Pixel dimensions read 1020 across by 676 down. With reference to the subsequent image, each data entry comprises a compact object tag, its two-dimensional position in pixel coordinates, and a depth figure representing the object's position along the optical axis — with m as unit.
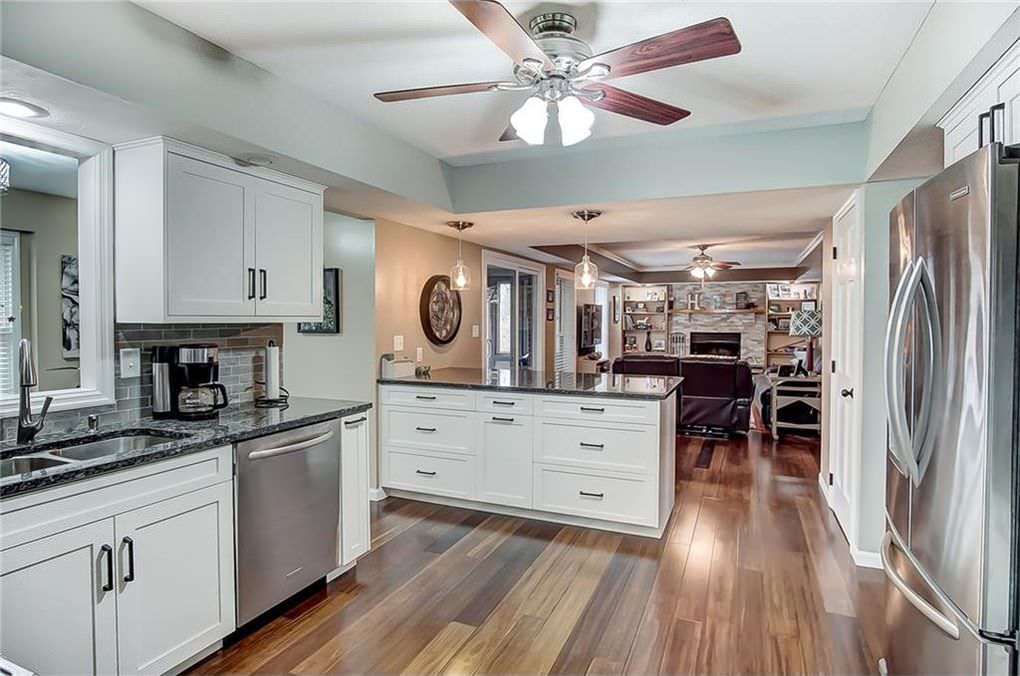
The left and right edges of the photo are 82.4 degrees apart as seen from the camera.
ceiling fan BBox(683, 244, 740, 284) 7.25
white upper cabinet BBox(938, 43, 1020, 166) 1.61
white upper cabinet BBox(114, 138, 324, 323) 2.38
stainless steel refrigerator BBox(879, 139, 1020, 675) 1.26
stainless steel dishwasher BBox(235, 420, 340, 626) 2.35
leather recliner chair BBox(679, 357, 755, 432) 6.28
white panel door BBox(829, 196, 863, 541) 3.32
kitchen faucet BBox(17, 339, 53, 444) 1.97
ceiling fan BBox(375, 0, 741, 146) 1.61
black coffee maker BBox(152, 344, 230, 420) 2.56
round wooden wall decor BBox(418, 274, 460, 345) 4.82
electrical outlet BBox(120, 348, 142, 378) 2.51
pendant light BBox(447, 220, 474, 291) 4.25
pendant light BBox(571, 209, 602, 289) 4.11
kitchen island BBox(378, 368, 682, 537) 3.47
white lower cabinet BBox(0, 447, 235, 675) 1.65
